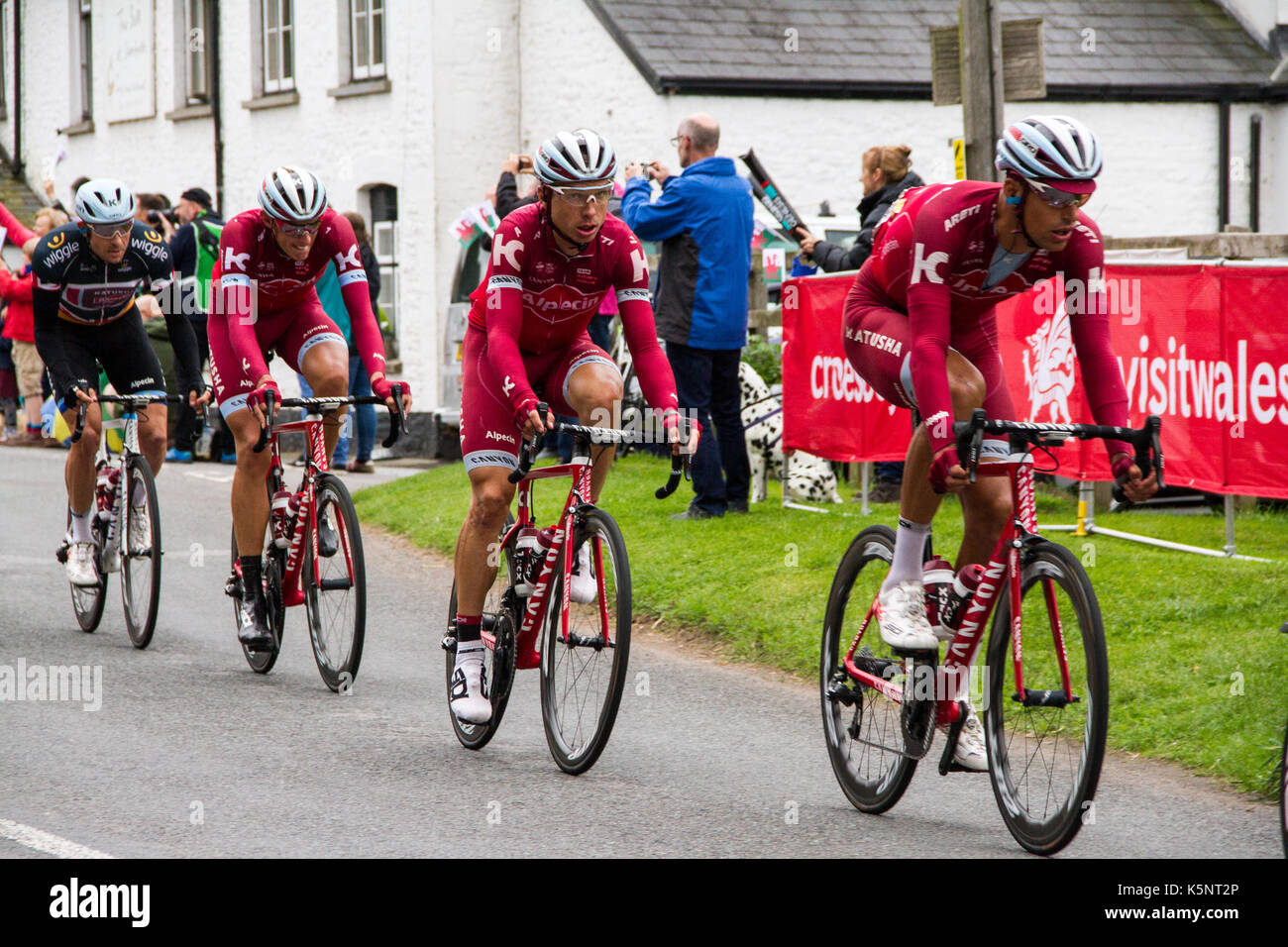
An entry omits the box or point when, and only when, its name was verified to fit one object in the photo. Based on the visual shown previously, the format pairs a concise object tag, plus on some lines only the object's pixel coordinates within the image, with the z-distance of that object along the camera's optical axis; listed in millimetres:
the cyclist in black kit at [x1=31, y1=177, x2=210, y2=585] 17891
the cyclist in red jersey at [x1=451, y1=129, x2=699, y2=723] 12164
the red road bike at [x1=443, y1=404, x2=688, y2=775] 12023
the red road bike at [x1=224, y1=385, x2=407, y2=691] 15195
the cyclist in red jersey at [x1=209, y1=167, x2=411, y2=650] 15289
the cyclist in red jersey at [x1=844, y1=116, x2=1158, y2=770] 10086
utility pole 21641
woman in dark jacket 21922
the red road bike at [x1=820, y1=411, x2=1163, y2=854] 9812
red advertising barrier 16953
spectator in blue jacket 21547
